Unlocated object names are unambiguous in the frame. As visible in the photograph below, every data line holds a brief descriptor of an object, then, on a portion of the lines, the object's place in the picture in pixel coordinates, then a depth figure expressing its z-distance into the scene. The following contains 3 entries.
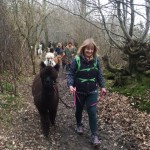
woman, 3.51
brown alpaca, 3.52
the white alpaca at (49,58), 6.78
